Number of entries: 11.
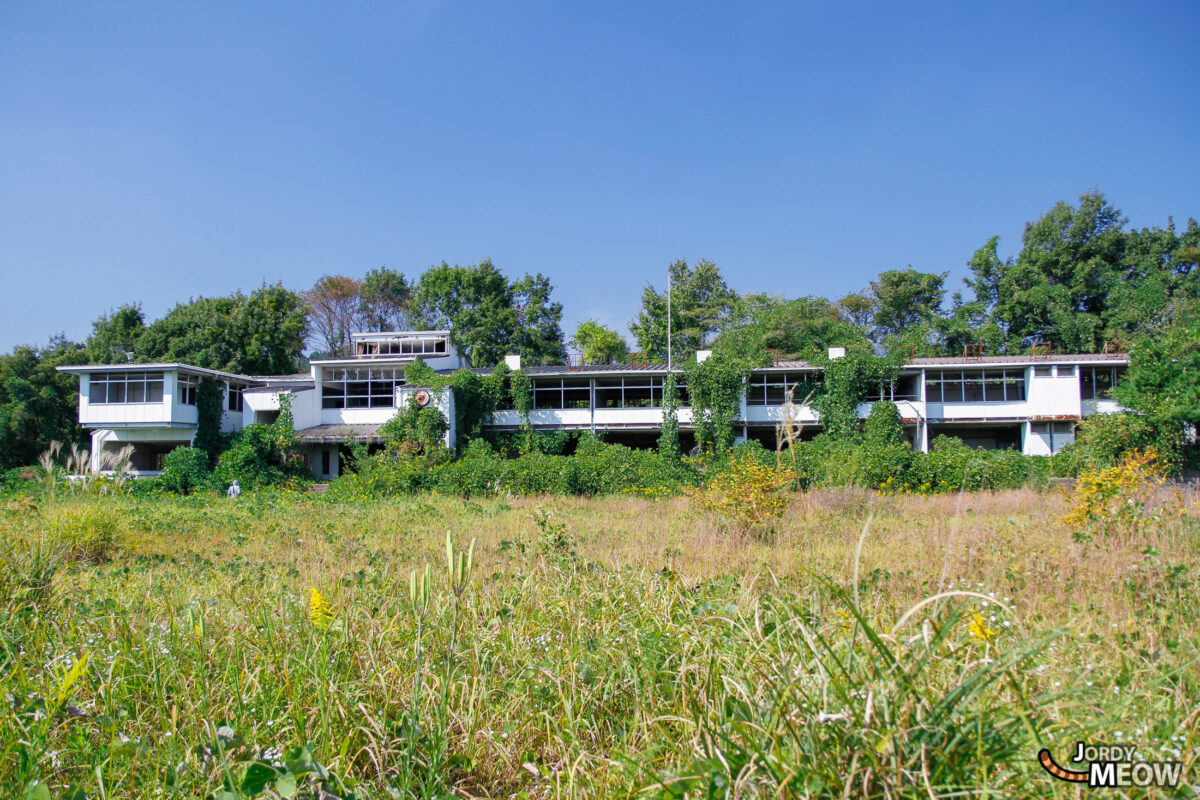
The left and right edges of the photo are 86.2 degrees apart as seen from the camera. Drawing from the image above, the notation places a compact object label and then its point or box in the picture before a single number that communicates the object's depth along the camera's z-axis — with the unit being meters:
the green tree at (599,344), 42.84
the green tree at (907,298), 41.03
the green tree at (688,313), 39.44
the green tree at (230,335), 36.03
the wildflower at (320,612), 3.57
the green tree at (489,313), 41.34
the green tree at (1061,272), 36.19
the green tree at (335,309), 48.06
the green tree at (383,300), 48.75
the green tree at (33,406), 29.52
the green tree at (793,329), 35.84
